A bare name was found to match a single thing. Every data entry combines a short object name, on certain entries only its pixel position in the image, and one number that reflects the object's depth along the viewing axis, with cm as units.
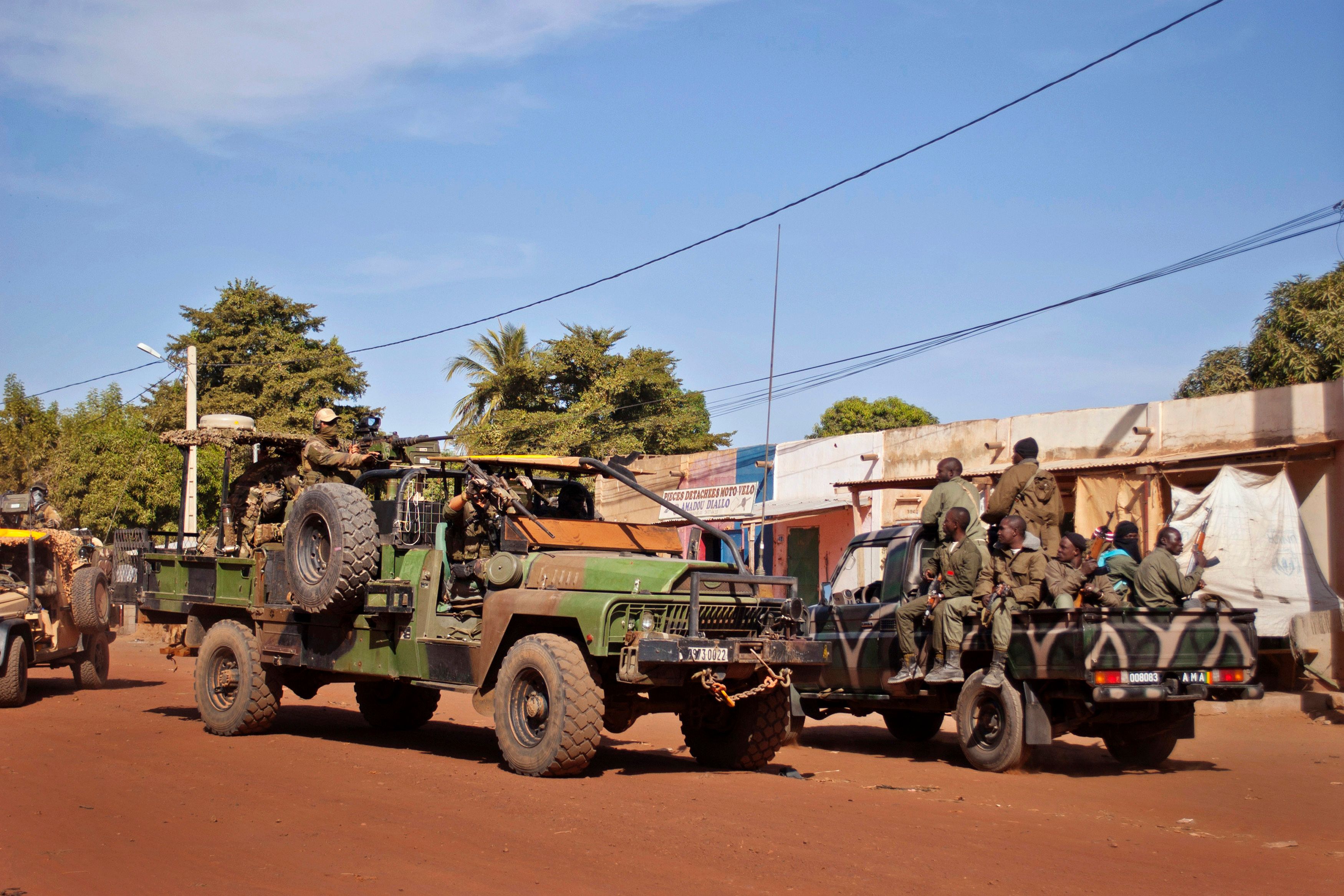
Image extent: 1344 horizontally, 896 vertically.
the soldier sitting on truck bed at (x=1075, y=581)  995
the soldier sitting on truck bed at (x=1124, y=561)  1127
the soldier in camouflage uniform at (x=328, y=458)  1093
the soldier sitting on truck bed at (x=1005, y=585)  958
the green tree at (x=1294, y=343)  2509
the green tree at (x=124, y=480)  2939
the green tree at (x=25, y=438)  3722
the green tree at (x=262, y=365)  3512
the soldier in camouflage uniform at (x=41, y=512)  1590
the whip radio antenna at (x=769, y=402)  1012
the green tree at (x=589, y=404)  3198
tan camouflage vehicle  1372
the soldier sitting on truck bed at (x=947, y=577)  980
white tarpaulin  1494
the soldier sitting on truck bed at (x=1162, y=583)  1038
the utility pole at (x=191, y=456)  2102
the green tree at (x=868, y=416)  4928
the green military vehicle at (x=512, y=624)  809
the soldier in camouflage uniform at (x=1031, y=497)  1029
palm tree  3525
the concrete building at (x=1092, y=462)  1555
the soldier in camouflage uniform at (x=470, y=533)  938
